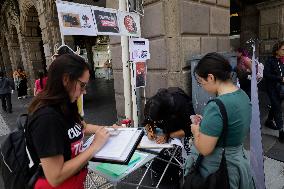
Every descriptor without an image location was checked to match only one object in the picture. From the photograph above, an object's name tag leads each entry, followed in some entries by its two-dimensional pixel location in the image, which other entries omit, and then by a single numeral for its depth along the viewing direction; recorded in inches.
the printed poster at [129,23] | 96.8
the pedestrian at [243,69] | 144.2
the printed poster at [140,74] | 105.1
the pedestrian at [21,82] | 378.9
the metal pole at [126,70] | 105.3
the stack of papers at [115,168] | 61.5
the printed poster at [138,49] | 101.9
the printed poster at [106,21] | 85.8
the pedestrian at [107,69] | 604.3
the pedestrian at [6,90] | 272.1
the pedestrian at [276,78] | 131.7
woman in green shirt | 50.2
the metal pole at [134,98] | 107.4
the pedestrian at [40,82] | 171.0
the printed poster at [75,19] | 75.6
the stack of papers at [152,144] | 73.1
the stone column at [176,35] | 112.5
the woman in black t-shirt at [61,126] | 39.9
